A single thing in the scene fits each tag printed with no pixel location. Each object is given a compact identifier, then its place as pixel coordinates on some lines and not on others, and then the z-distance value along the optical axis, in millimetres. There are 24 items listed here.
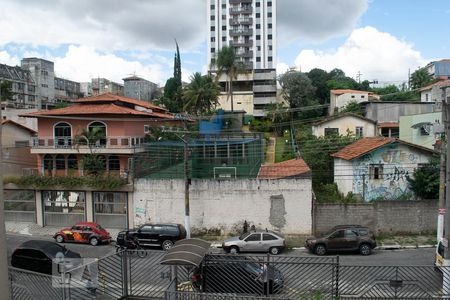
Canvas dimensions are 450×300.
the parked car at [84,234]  23656
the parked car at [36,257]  15953
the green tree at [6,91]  66938
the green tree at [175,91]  65106
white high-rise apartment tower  93625
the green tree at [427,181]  24859
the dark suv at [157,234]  22641
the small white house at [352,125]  42406
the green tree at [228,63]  58781
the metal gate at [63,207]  27516
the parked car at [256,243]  21547
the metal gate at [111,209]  26844
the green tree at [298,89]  64312
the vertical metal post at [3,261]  5750
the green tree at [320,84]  74688
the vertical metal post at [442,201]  18622
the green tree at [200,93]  54284
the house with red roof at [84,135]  32344
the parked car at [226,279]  9883
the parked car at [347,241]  21062
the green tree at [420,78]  68788
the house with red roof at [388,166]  26281
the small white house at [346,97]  61069
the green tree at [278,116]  57875
